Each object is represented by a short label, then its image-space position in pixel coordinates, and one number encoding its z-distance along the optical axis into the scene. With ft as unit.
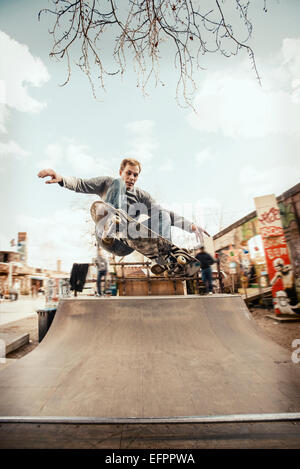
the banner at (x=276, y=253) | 24.89
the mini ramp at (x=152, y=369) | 5.09
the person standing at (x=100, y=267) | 18.63
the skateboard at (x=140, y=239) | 12.47
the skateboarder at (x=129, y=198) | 13.16
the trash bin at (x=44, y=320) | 15.46
